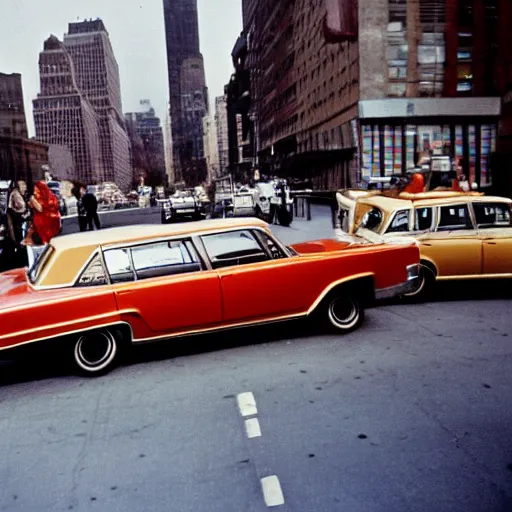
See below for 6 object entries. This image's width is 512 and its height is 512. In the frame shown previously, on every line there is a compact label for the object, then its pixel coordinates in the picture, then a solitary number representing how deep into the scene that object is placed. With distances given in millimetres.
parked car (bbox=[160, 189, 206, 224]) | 12602
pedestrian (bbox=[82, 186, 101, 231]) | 10409
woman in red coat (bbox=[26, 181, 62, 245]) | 8227
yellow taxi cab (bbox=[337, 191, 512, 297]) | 6406
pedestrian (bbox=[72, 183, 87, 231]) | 10277
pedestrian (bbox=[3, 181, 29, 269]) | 9008
